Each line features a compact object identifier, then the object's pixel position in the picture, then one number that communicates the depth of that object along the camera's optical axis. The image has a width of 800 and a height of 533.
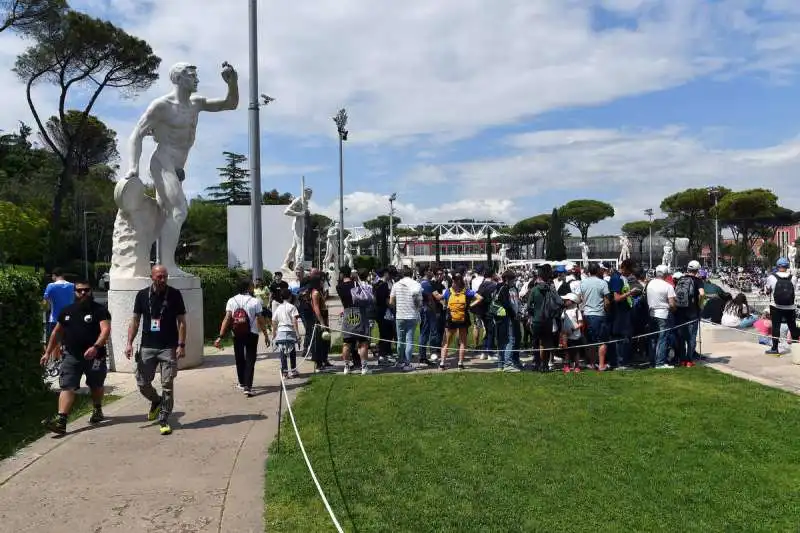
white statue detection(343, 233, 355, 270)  34.84
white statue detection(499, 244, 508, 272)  48.66
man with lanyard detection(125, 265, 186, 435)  5.77
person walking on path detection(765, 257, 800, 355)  9.16
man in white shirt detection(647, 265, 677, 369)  8.68
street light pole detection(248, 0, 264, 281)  11.20
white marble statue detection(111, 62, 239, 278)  9.17
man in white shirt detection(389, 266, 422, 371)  8.84
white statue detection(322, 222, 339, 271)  29.70
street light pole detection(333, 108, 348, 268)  29.81
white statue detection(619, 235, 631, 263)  39.81
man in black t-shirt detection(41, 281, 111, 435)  5.68
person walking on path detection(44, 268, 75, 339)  8.47
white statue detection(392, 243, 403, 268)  39.94
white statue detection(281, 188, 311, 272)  25.59
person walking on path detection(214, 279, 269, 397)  7.06
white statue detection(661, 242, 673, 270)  36.17
